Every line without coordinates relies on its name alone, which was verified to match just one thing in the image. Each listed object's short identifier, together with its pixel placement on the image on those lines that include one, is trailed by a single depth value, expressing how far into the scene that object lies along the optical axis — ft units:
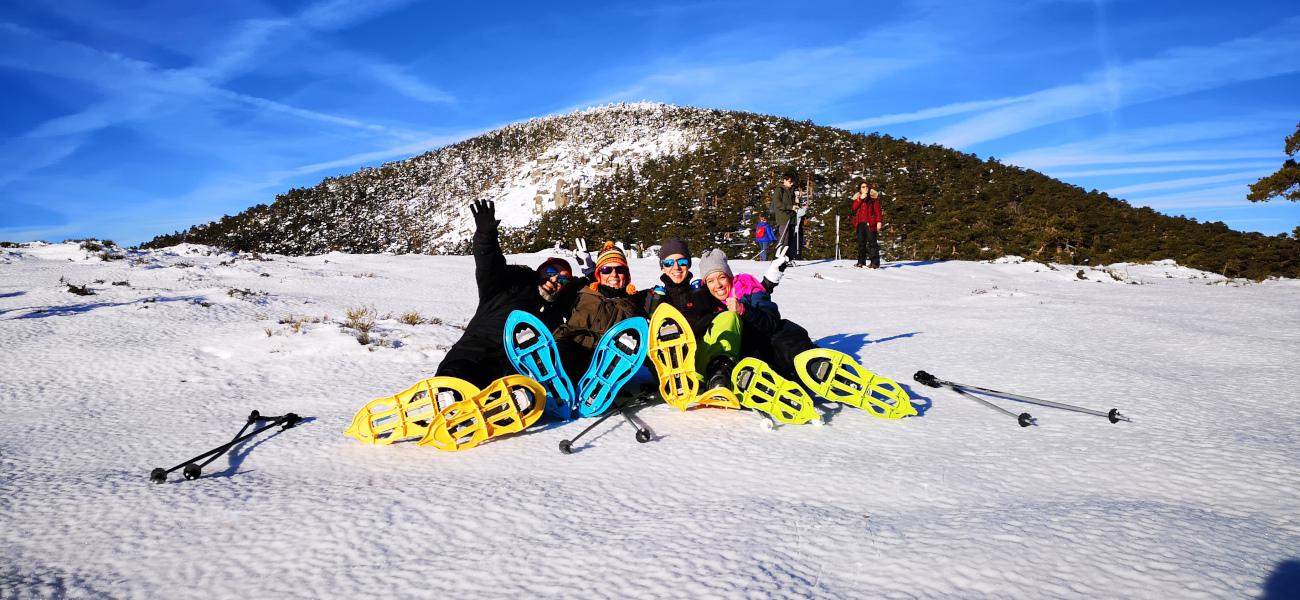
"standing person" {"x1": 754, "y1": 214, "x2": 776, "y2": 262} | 45.83
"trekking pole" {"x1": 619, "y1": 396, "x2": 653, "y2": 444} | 10.43
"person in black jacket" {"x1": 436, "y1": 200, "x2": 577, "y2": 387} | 12.55
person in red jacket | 42.39
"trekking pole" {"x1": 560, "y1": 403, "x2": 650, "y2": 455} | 9.82
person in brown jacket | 13.33
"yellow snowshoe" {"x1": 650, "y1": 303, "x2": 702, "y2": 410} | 11.64
